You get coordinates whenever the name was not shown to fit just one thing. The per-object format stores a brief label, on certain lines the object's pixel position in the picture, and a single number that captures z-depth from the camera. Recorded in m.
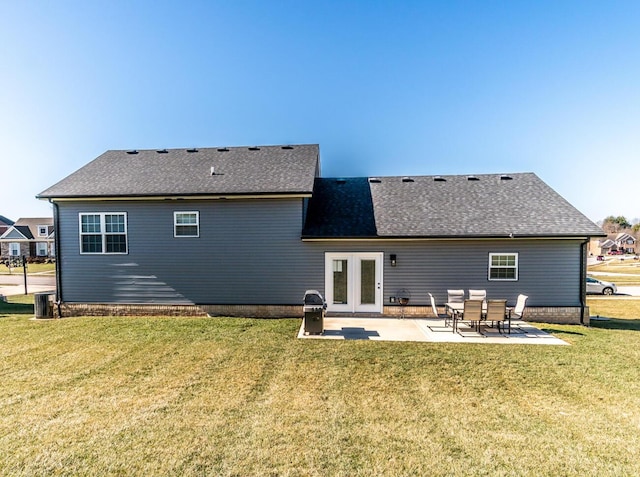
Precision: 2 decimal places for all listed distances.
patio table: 8.44
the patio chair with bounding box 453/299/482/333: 8.16
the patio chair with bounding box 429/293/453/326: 9.47
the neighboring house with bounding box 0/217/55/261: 42.19
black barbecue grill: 8.15
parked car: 18.19
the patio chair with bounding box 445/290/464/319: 9.77
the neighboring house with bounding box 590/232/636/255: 70.50
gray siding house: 10.01
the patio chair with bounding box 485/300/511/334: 8.15
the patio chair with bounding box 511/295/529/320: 8.77
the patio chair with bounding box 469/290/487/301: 9.81
